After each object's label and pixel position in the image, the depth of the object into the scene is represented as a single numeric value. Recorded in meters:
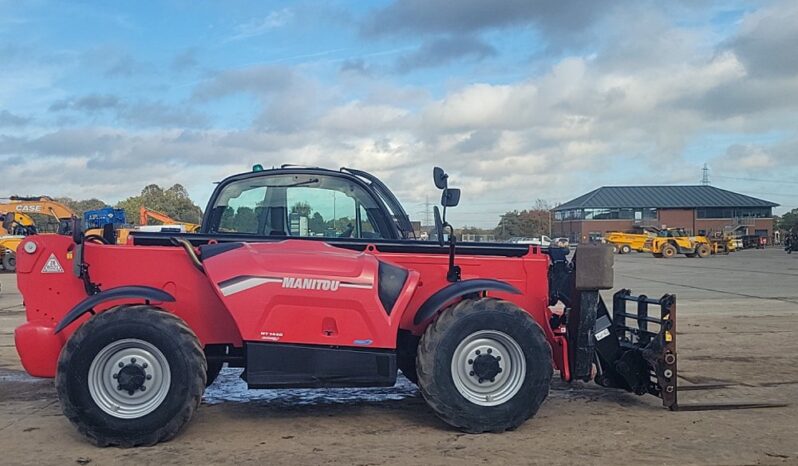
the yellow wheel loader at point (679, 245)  49.31
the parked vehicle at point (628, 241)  57.97
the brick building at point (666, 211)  91.19
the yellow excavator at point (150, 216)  30.60
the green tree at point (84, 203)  65.29
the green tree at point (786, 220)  101.75
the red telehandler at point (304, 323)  5.43
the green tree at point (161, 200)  47.86
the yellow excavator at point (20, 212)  32.56
